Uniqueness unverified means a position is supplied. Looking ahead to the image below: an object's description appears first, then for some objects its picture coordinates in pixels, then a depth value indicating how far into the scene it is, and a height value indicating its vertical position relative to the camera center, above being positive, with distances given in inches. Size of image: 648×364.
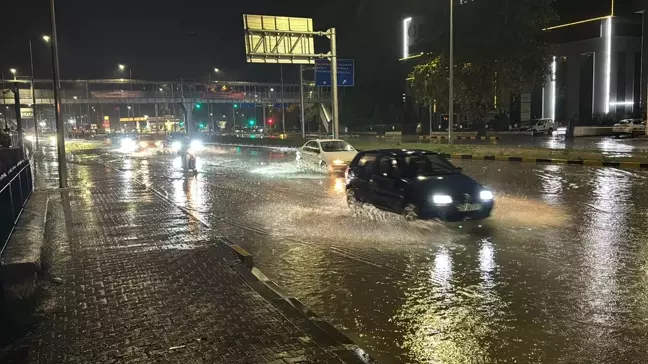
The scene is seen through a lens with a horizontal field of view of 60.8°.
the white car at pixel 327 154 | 844.0 -39.5
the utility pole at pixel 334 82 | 1173.7 +103.2
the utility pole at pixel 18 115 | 791.7 +32.3
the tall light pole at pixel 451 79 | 1277.1 +111.3
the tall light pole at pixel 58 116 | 689.0 +25.5
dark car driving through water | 397.4 -46.4
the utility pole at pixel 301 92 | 1724.2 +120.4
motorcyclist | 918.4 -44.2
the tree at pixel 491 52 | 1566.2 +207.5
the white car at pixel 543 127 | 2155.5 -16.0
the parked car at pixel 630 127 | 1695.4 -20.2
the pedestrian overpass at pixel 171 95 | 2933.1 +217.7
